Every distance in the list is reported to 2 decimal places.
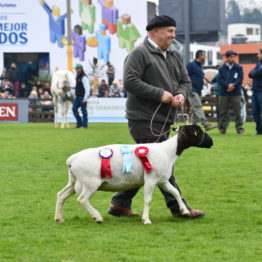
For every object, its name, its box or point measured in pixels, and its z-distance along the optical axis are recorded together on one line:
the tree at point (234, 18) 196.12
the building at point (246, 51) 87.00
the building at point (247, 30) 159.62
